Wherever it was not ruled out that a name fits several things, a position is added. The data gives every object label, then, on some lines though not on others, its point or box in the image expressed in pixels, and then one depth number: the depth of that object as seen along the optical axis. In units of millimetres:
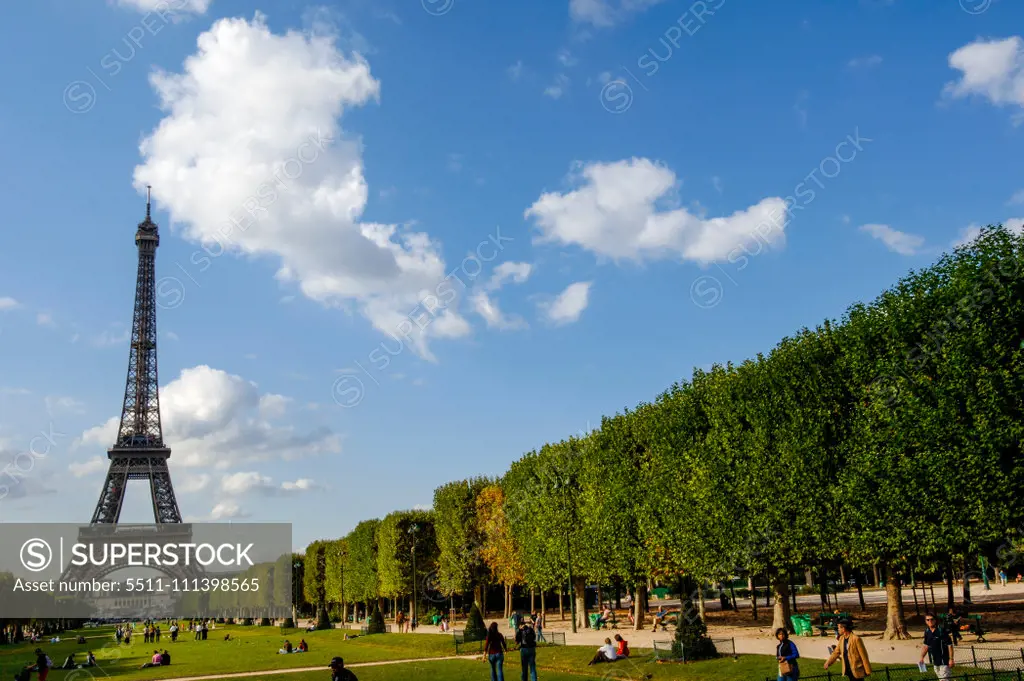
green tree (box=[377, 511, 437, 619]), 79000
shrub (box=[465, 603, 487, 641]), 44500
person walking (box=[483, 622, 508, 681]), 21219
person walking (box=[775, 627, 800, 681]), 16641
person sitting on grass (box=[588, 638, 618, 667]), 31188
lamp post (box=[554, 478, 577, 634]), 48050
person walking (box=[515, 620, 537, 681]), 21609
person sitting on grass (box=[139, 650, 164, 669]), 44194
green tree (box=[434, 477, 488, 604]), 70062
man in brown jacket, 16062
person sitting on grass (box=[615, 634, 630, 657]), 31656
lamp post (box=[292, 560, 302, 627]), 125125
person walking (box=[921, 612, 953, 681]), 18891
